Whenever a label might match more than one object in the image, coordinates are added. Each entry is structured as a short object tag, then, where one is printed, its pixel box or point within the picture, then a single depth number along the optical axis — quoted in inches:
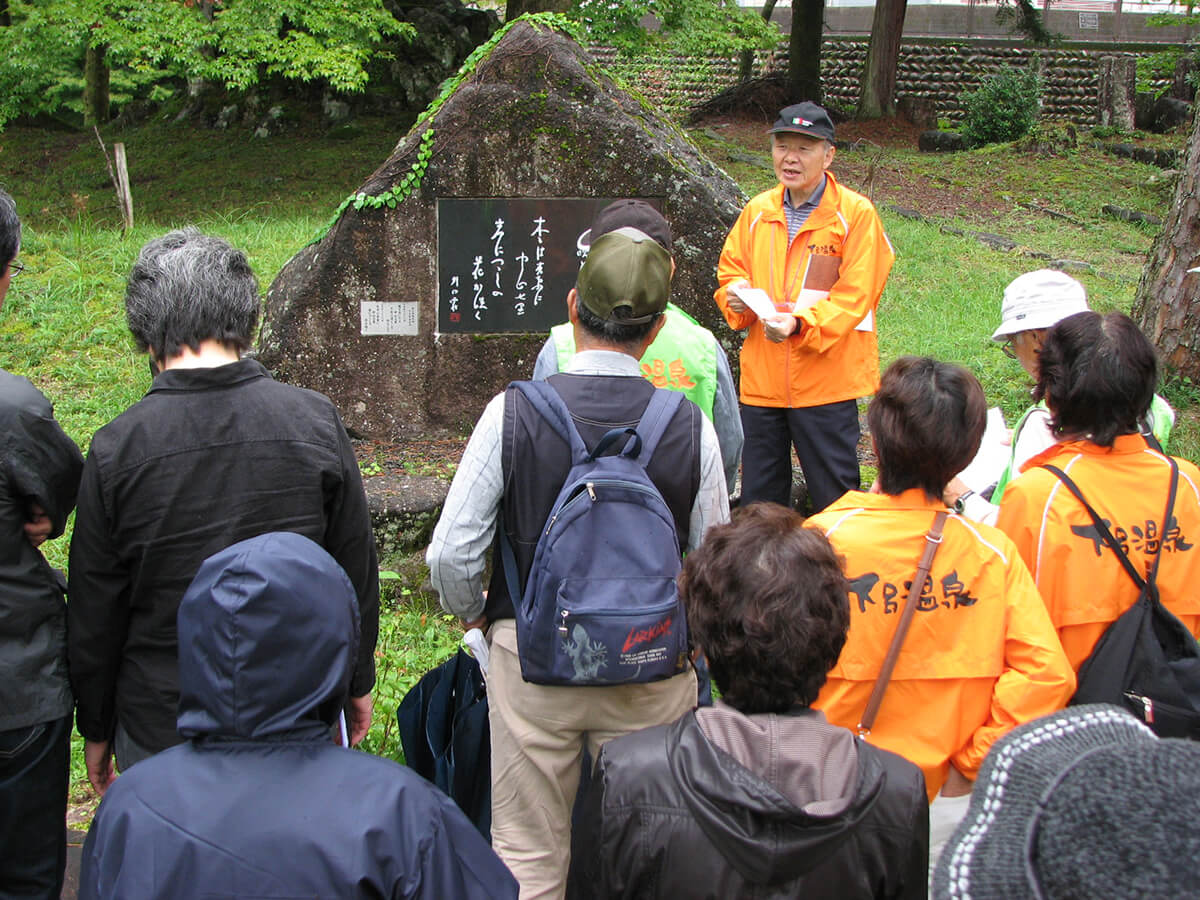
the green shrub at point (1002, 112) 668.1
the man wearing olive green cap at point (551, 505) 86.8
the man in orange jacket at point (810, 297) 151.8
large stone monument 201.2
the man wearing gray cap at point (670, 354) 118.8
